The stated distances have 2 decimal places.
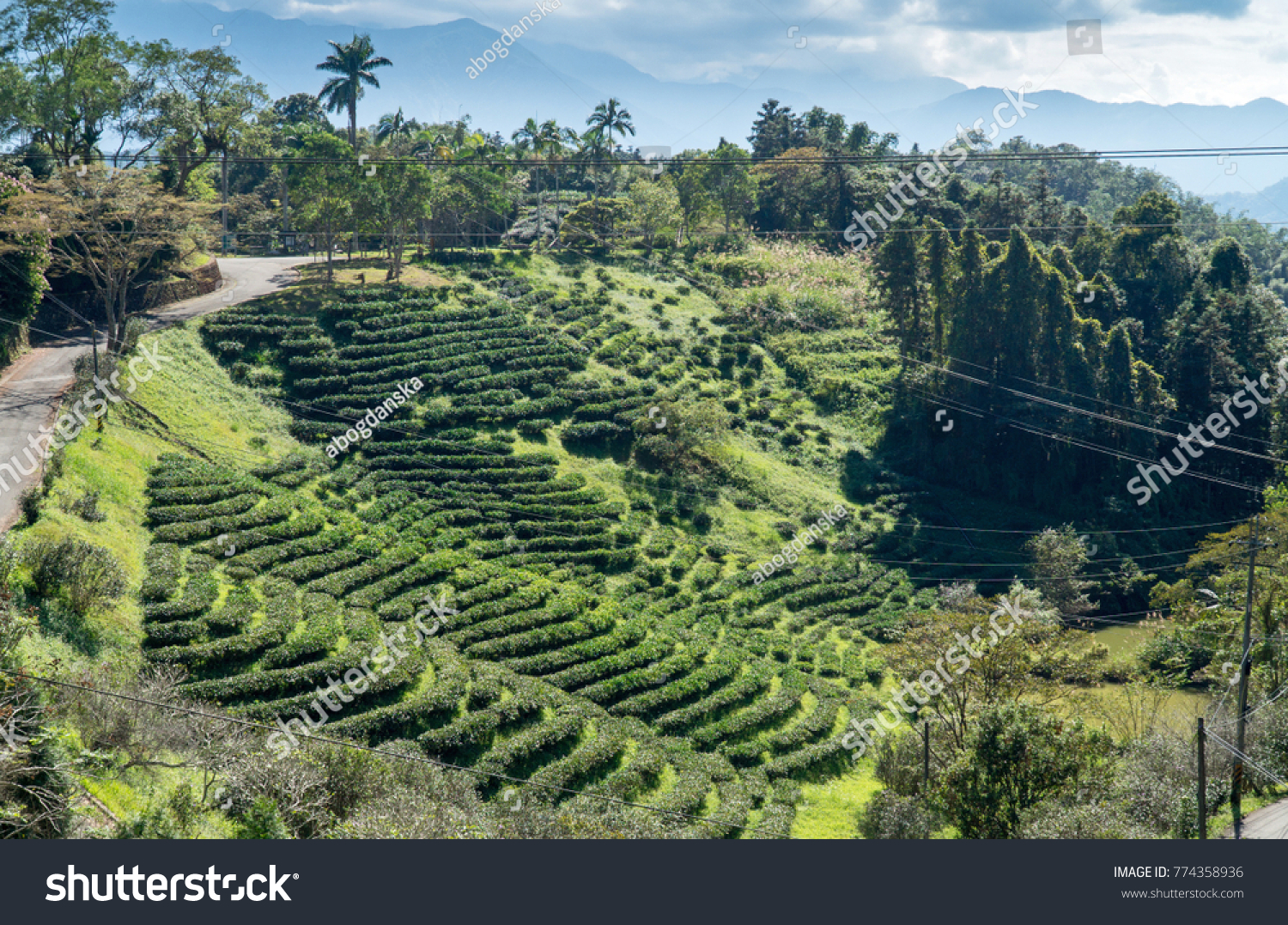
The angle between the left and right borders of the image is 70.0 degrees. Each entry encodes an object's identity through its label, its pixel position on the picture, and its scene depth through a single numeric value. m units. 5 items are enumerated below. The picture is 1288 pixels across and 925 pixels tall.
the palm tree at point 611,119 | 91.25
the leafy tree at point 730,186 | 90.94
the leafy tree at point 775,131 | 115.62
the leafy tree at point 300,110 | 104.06
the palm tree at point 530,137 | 88.00
